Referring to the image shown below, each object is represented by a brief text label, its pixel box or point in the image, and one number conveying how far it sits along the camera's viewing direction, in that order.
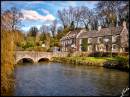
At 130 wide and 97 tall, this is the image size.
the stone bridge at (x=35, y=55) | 19.95
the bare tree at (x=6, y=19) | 7.20
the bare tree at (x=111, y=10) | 23.99
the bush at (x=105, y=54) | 18.47
